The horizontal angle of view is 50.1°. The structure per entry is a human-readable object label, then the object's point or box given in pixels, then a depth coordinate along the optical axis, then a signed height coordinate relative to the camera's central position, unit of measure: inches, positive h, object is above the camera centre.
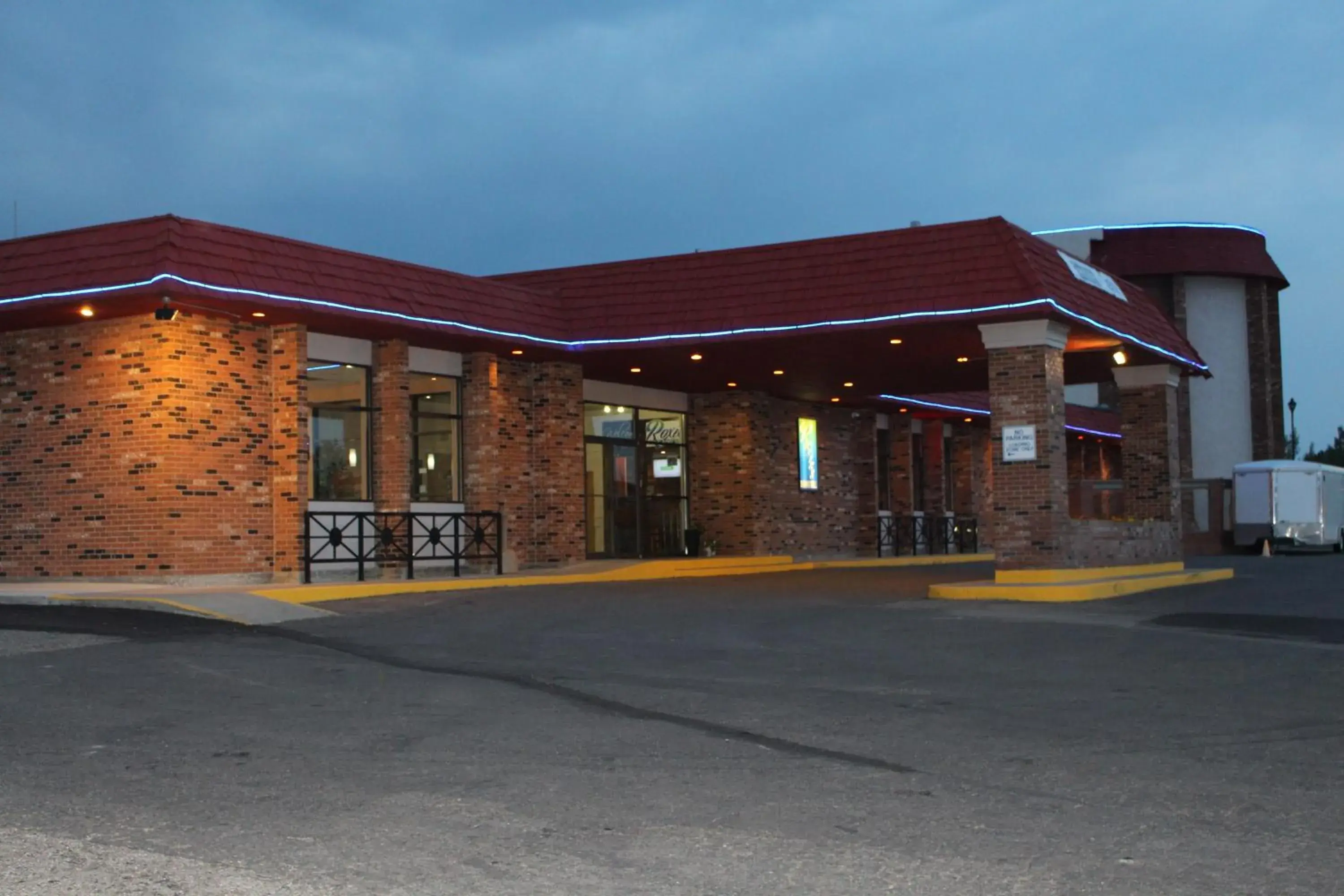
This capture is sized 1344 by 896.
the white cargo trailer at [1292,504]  1627.7 -0.6
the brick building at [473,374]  759.7 +92.4
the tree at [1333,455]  4092.0 +142.2
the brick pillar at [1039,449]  801.6 +33.4
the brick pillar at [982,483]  1606.8 +30.3
